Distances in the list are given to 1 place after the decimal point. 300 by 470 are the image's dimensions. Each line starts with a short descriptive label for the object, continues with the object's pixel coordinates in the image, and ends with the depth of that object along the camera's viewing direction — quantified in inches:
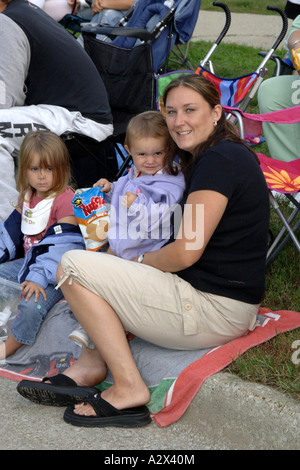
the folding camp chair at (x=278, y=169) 134.8
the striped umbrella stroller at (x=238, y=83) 178.2
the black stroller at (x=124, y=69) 177.3
